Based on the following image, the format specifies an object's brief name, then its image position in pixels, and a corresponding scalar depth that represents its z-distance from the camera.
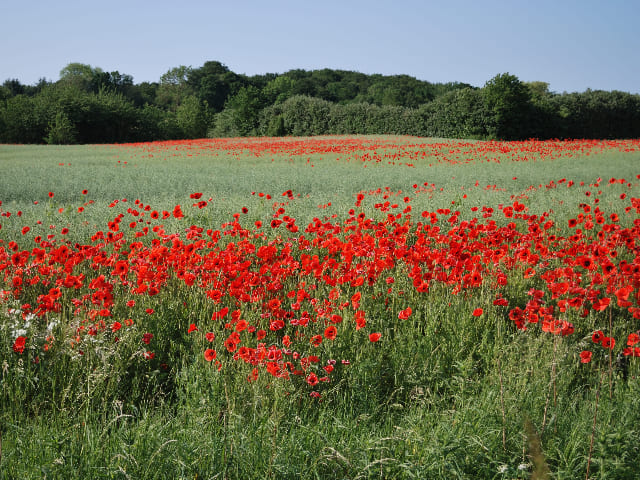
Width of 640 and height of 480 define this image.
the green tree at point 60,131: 39.31
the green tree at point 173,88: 77.25
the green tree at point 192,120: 51.12
